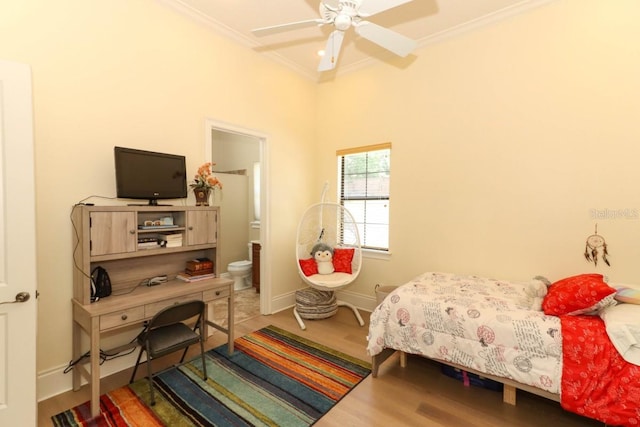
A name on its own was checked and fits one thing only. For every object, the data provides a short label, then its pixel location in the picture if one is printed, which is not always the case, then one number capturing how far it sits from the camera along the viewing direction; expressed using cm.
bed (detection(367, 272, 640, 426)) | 160
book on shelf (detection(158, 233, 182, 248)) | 250
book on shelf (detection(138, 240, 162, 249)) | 237
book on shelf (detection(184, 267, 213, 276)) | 273
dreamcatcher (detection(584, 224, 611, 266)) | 242
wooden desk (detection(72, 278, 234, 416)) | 194
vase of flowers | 276
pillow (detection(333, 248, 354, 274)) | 373
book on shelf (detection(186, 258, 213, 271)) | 274
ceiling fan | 185
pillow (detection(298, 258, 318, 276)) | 359
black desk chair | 205
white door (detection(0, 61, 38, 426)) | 163
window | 377
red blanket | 154
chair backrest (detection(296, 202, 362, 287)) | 397
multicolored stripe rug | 194
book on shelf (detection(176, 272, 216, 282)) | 267
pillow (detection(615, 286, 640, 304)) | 189
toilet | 475
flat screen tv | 232
